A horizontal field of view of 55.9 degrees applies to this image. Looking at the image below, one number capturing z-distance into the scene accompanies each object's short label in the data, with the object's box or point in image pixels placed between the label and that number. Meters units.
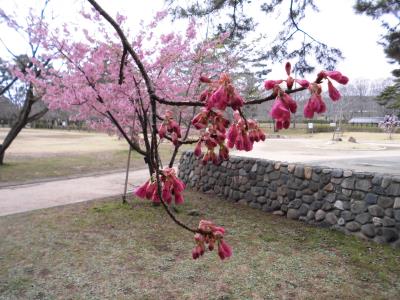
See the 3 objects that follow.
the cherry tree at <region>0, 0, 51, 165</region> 7.10
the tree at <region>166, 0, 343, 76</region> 5.15
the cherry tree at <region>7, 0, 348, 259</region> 0.84
